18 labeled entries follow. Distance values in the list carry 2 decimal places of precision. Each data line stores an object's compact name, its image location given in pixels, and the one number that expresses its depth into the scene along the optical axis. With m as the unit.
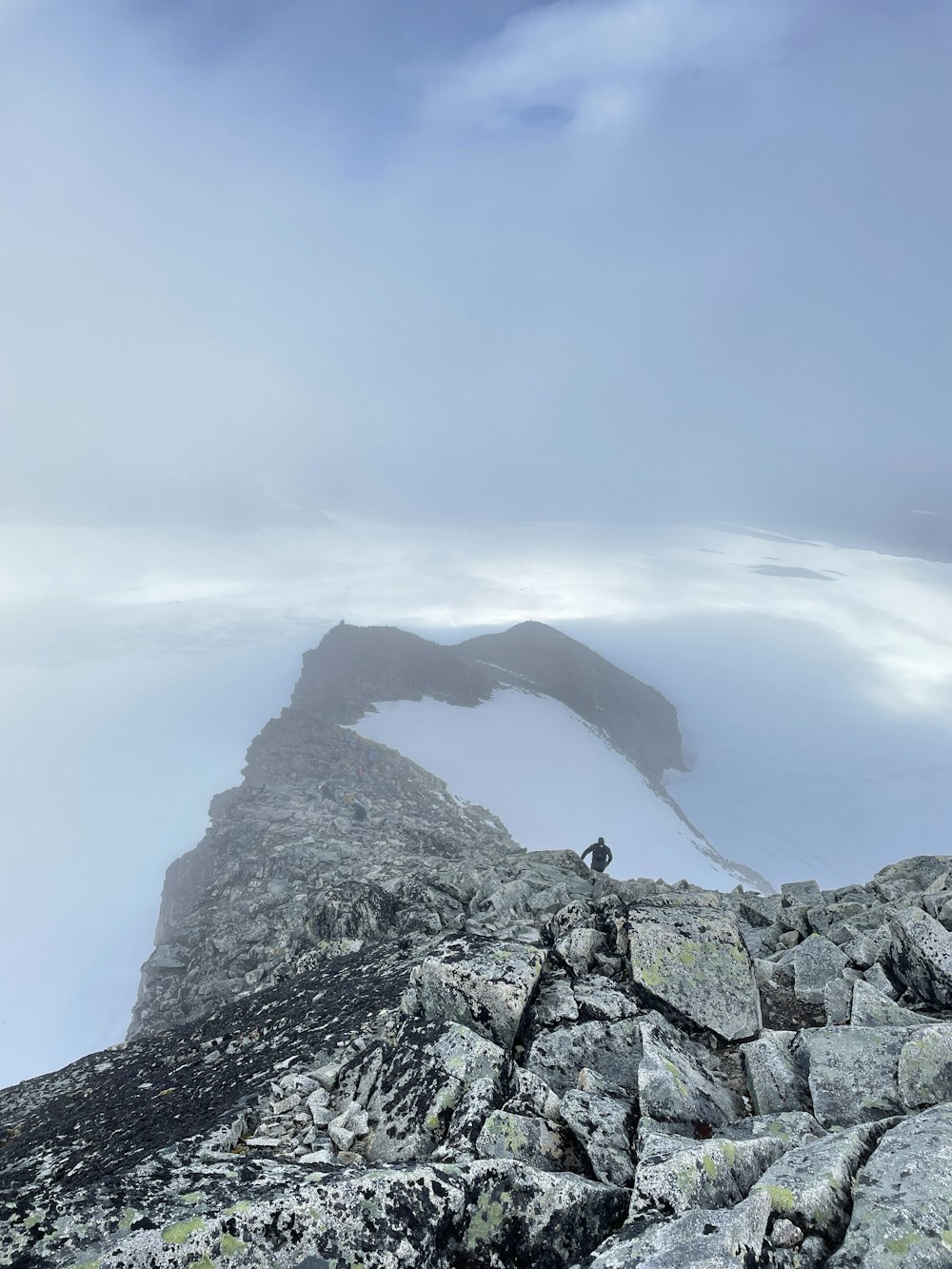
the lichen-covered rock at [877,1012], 7.71
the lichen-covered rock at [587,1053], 7.38
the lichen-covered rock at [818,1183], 4.45
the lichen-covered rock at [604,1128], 5.62
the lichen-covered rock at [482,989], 7.99
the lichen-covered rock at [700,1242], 4.11
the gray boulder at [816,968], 9.82
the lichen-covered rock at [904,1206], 4.03
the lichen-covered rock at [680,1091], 6.36
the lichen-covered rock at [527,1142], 5.73
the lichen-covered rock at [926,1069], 5.98
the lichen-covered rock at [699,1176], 4.84
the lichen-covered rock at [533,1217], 4.86
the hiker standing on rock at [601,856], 24.73
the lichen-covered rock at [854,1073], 6.09
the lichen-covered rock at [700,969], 8.66
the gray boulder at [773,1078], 6.72
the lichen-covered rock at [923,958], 8.59
